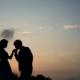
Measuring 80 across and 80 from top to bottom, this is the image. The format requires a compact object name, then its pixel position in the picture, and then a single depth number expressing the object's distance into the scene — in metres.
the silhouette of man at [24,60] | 9.34
